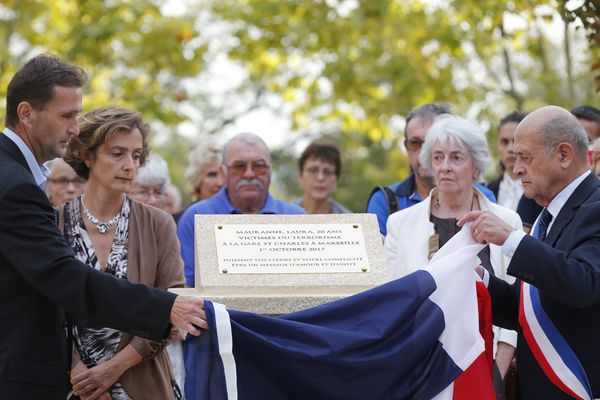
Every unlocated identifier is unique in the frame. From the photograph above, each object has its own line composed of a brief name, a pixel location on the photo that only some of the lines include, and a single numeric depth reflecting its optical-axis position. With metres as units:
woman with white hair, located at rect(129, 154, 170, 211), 8.99
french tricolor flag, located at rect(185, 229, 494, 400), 5.44
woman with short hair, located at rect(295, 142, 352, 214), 9.75
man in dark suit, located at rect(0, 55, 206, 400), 5.23
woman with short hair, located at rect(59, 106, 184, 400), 5.75
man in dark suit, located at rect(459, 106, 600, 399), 5.25
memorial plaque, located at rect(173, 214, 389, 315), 5.75
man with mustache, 8.20
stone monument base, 5.67
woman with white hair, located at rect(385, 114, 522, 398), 6.80
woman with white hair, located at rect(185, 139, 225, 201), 9.87
